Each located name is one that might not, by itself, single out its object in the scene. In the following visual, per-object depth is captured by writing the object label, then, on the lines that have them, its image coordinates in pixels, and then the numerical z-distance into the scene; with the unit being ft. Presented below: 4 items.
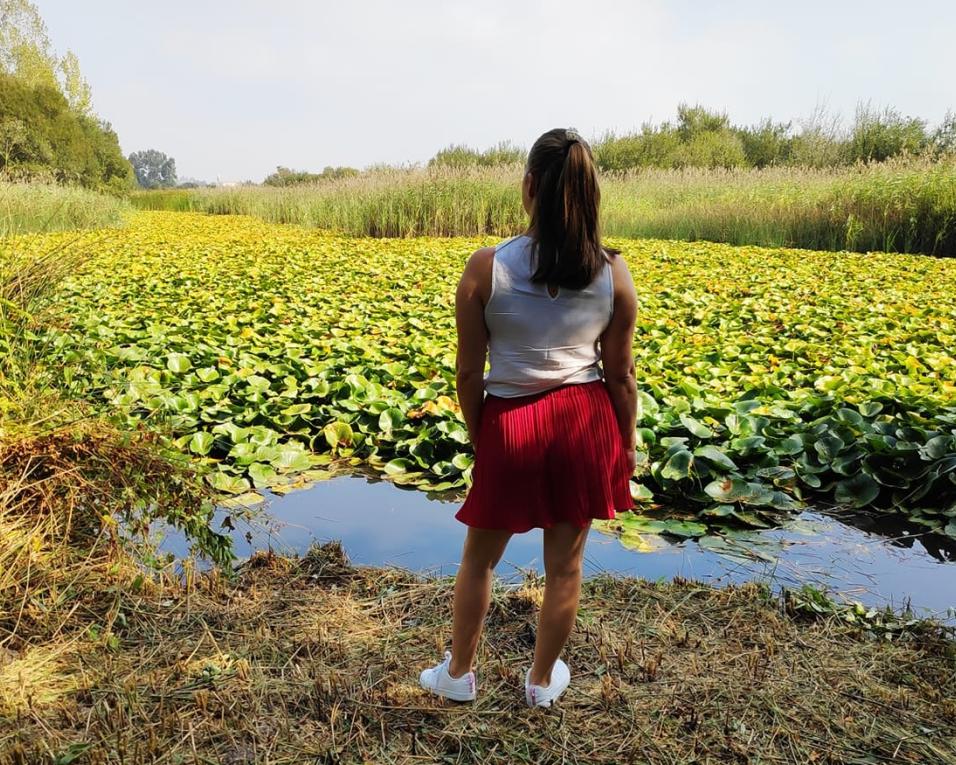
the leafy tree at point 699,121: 83.35
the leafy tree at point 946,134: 57.26
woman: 4.49
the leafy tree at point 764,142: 79.46
